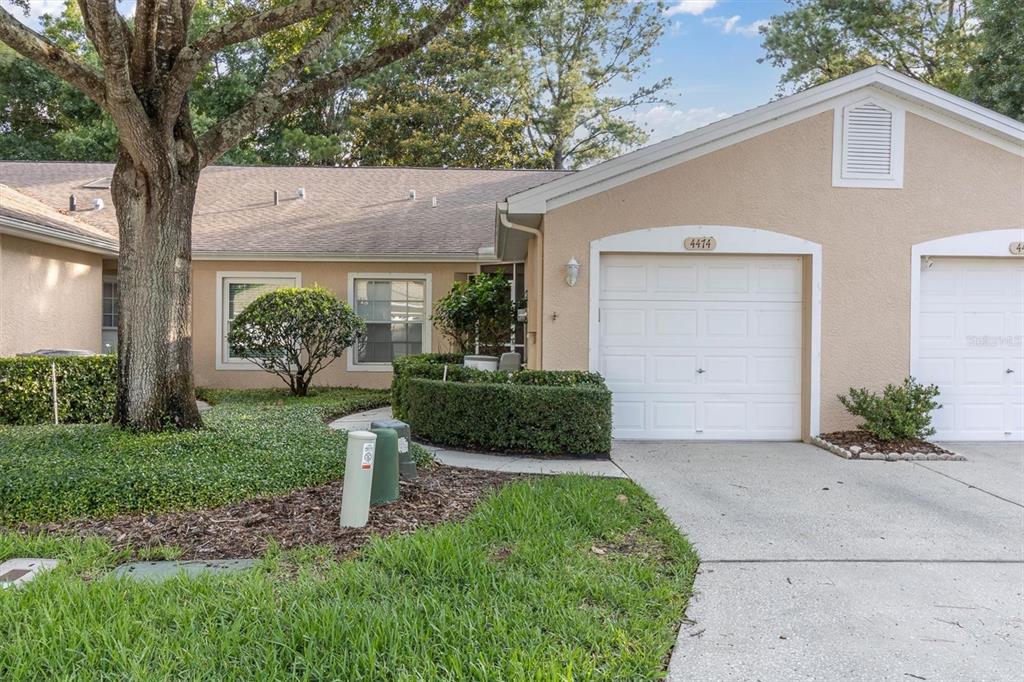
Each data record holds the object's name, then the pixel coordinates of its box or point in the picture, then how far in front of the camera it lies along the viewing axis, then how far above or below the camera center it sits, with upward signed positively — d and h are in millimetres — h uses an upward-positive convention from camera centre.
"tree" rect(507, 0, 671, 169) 26266 +10424
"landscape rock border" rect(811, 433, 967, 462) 7168 -1348
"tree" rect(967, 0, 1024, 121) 15844 +6959
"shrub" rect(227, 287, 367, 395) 10680 -29
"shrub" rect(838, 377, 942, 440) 7414 -882
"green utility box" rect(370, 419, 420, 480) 5523 -1075
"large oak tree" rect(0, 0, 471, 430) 5828 +1689
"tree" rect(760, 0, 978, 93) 21344 +10377
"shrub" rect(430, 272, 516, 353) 10406 +291
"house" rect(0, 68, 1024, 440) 7805 +843
